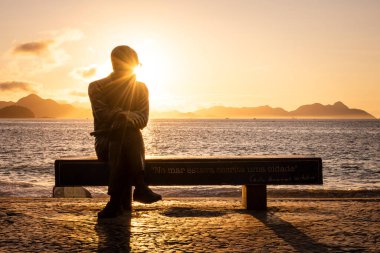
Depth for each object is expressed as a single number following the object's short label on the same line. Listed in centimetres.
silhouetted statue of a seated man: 674
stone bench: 740
